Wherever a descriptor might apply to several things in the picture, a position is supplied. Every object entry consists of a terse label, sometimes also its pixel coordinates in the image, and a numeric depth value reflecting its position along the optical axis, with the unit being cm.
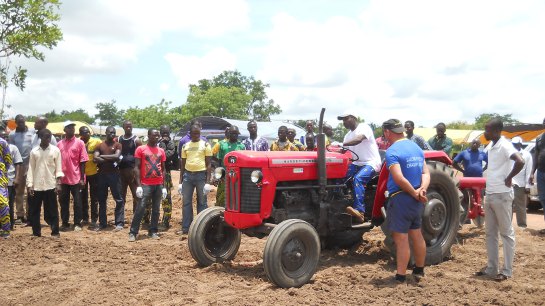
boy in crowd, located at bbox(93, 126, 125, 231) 952
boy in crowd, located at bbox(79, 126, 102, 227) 973
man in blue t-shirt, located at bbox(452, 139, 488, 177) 1011
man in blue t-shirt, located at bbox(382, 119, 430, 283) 572
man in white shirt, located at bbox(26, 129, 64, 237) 838
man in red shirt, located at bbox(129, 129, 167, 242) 868
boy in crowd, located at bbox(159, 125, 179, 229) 994
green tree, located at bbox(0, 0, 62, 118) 1252
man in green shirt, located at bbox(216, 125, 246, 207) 886
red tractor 576
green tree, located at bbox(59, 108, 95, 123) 8212
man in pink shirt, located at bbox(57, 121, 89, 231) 924
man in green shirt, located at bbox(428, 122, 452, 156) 1059
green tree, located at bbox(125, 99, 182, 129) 4894
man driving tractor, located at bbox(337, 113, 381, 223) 673
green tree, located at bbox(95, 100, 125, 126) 8906
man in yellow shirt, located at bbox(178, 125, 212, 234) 891
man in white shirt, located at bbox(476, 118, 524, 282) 608
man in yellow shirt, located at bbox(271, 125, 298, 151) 942
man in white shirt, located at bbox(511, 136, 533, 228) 1009
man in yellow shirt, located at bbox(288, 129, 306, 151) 973
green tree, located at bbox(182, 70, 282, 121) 4769
